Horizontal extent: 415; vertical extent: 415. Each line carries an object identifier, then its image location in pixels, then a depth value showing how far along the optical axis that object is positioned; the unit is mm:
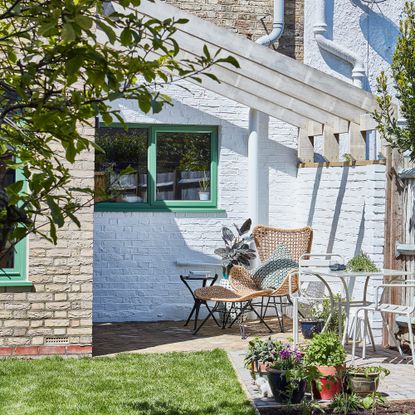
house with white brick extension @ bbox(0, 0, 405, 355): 10547
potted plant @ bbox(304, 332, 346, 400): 6223
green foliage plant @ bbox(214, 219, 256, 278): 10398
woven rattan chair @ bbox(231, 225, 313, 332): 10508
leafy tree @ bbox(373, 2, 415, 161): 7273
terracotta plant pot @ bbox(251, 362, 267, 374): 6568
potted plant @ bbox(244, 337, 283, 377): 6516
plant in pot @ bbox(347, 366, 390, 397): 6271
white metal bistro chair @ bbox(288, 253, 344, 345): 8086
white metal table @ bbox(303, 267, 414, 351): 7762
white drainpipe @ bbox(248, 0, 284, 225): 11156
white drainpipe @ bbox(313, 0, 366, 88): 11367
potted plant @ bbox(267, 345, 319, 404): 5962
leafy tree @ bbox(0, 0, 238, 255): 2586
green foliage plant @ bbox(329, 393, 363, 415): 5840
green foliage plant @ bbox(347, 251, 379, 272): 8133
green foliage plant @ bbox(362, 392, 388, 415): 5816
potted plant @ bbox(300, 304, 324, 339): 9227
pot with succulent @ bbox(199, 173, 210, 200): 11352
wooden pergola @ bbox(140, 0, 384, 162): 8727
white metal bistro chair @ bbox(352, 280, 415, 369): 7493
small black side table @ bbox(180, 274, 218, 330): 10109
